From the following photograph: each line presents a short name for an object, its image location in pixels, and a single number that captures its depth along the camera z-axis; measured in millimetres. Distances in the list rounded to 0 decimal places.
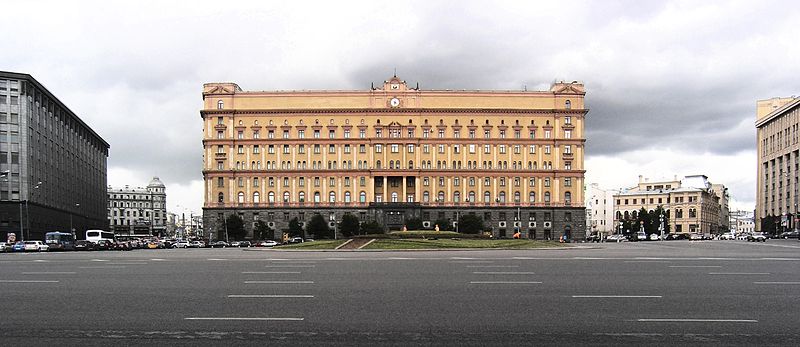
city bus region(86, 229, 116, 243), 91081
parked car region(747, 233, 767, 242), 79175
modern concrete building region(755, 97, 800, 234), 120625
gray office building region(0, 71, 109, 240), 90000
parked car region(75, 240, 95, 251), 71188
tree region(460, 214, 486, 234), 112375
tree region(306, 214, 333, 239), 115125
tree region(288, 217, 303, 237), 118750
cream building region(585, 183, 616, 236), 196000
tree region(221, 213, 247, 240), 116875
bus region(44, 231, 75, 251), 69625
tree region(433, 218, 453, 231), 112900
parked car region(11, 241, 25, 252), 63238
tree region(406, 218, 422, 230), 115538
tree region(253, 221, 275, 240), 117938
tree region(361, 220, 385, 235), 104575
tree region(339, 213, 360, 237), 113812
